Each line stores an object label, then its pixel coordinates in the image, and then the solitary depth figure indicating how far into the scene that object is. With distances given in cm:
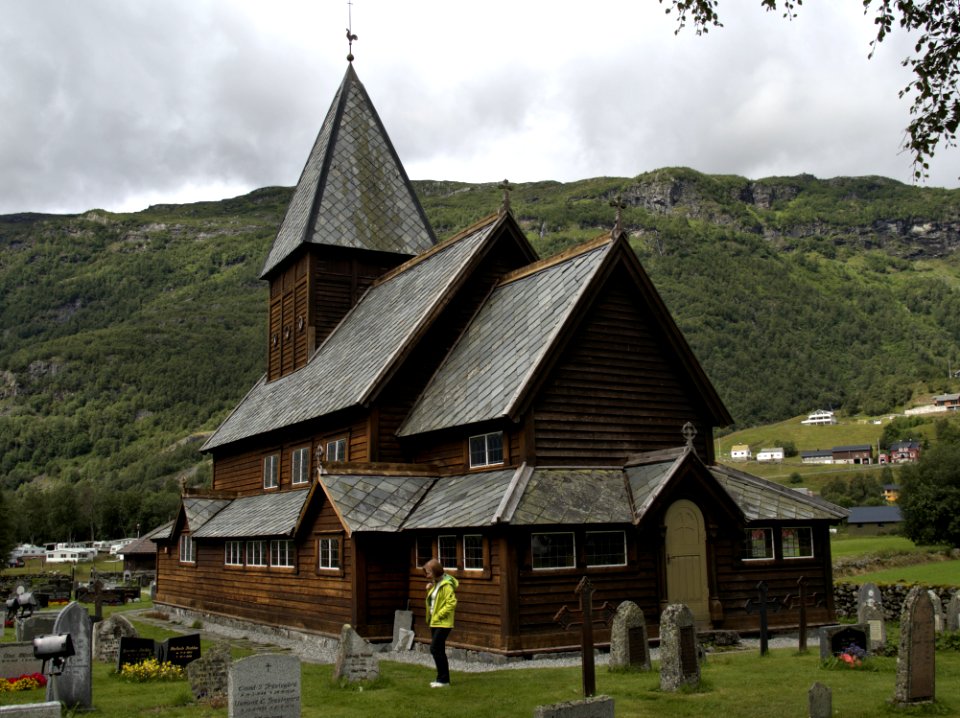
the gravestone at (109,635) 1989
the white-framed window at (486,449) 2162
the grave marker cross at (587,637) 1259
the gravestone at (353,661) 1518
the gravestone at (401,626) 2116
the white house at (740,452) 18050
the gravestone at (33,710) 965
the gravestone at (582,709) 935
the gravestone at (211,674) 1391
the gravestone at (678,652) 1416
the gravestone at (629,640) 1605
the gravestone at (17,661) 1620
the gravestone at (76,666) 1328
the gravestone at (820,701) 1170
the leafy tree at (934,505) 7144
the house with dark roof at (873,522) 10200
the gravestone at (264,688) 1096
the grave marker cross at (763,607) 1842
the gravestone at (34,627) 2153
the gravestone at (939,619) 2147
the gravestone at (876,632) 1747
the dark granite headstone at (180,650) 1706
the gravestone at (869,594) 2334
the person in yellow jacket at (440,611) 1490
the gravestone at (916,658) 1227
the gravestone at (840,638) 1650
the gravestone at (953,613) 2127
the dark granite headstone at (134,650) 1716
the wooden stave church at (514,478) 1966
